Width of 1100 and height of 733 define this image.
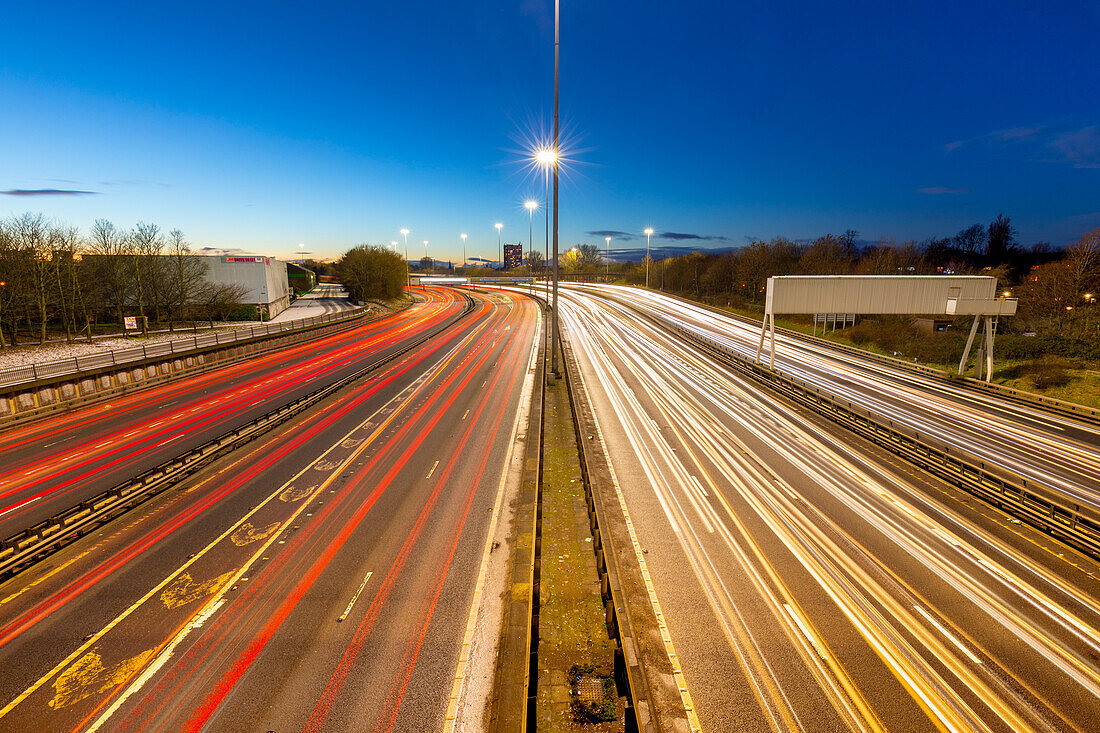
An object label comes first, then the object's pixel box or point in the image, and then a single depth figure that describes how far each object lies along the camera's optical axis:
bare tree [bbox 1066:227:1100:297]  37.91
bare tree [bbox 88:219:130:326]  45.75
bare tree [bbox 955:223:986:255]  105.41
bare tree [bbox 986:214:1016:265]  97.44
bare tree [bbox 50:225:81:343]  39.41
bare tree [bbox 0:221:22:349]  36.16
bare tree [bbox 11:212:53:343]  37.84
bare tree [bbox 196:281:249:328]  49.41
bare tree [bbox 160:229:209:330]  47.12
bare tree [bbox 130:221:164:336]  45.75
